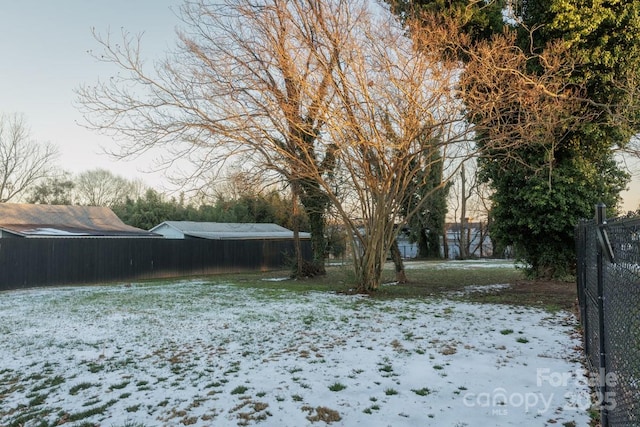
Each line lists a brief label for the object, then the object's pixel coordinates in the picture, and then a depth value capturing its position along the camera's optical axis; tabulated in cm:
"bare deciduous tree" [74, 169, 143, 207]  3891
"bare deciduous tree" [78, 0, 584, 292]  879
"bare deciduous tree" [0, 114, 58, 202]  3070
